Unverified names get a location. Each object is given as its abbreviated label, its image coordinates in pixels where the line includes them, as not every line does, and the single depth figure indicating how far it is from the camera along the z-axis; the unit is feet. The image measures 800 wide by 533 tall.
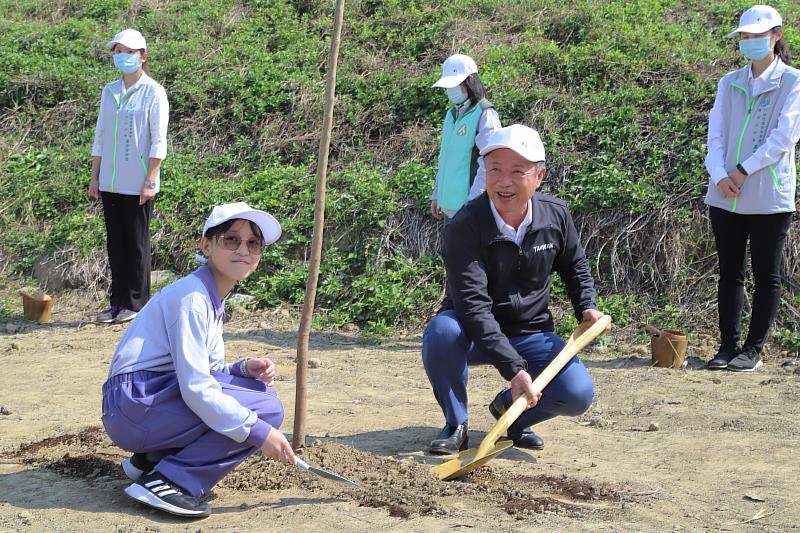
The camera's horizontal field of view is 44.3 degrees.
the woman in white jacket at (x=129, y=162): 24.97
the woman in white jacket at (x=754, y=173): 20.68
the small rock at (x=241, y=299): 26.89
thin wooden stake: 14.05
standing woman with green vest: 21.12
